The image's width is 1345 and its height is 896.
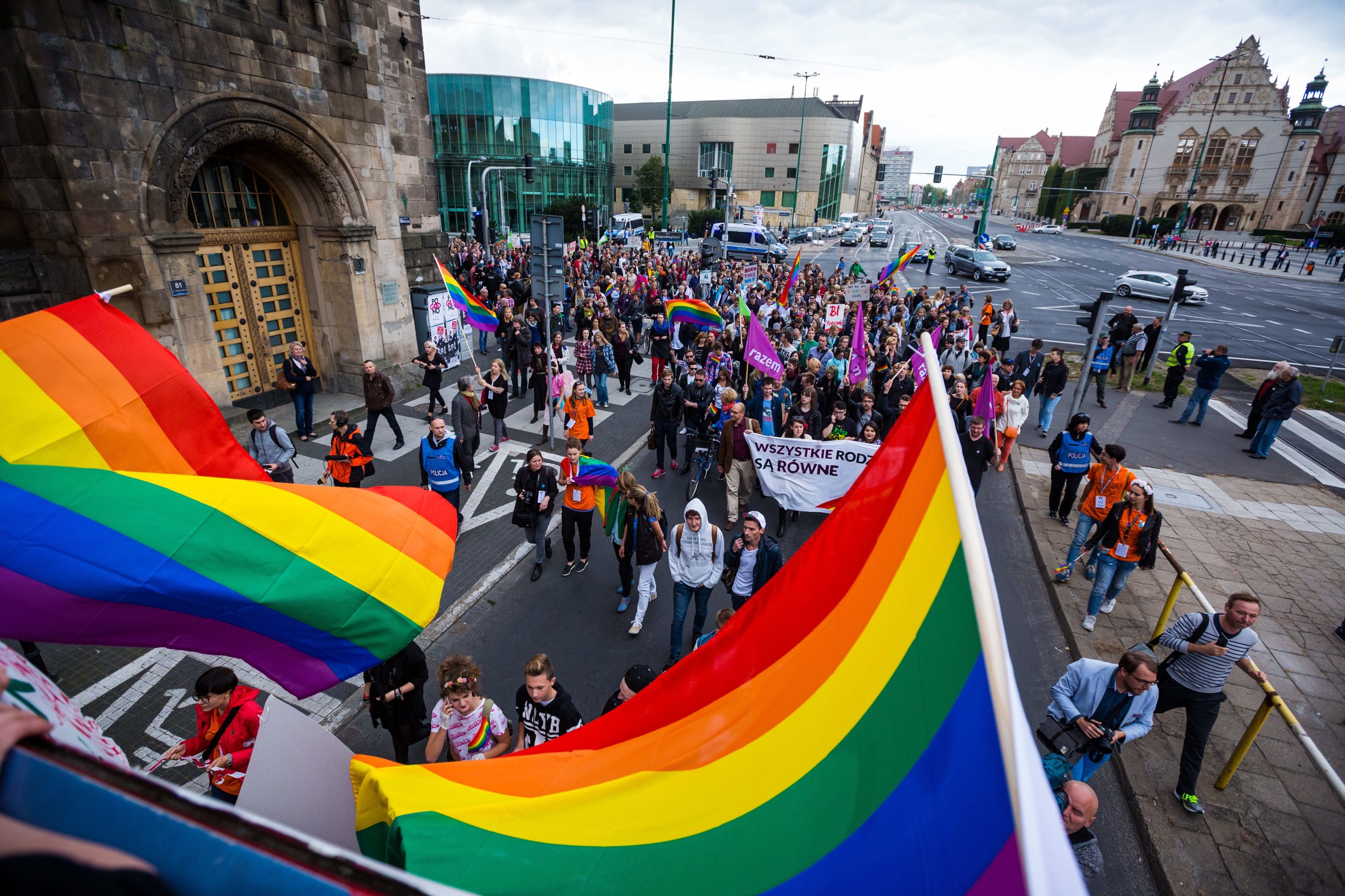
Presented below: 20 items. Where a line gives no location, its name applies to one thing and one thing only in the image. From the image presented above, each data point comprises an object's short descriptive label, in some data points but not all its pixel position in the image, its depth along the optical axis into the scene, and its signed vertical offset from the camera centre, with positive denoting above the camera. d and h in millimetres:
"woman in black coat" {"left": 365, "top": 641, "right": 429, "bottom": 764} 4496 -3375
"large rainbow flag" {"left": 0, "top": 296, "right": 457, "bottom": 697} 3113 -1837
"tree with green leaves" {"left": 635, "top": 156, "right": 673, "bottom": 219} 65688 +1018
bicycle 10383 -3921
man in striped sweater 4562 -3079
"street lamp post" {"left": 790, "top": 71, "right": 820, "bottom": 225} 68319 +2352
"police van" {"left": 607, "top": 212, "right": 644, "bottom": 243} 49344 -2404
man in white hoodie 6047 -3293
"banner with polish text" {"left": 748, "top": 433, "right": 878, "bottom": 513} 8086 -3275
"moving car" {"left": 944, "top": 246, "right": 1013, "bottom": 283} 36344 -3013
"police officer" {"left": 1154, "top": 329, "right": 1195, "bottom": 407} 14148 -3117
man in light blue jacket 4035 -2982
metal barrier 3967 -3177
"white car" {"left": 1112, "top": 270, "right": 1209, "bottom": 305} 31281 -3198
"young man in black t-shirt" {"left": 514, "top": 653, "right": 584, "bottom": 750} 4000 -3082
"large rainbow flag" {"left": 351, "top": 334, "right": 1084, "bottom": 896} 1347 -1482
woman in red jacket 3854 -3203
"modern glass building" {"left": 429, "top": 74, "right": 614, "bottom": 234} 51188 +4220
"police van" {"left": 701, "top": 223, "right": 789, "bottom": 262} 43188 -2849
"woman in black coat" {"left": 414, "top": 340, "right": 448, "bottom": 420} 11578 -3119
